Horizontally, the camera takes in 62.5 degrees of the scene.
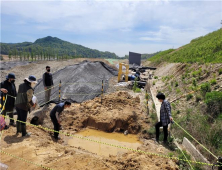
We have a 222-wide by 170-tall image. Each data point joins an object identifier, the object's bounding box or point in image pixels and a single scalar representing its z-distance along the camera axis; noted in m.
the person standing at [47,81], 7.91
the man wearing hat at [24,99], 5.27
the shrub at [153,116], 7.41
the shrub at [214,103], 5.81
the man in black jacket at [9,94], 5.98
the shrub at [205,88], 7.12
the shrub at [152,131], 6.66
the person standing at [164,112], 5.25
